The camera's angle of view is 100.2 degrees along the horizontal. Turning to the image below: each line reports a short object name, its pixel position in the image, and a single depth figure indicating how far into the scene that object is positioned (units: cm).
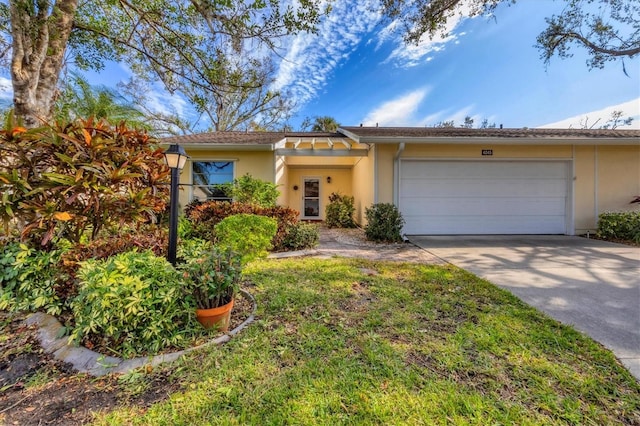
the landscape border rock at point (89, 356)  208
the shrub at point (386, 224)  738
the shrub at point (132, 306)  214
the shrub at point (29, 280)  280
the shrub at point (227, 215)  605
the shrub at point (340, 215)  1070
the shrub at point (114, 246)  286
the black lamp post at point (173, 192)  282
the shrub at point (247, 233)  362
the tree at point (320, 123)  2353
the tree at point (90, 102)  881
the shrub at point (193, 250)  279
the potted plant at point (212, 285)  248
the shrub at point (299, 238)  631
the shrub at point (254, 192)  734
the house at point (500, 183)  797
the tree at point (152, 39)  462
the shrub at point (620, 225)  695
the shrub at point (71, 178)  274
